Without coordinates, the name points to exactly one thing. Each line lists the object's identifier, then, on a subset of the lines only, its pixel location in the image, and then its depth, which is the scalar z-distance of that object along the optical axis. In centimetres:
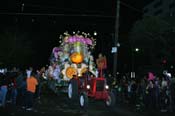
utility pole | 2136
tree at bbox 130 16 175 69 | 4049
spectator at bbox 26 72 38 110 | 1351
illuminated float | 2464
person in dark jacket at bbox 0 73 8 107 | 1361
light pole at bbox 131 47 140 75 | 4895
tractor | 1525
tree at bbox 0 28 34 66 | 5001
